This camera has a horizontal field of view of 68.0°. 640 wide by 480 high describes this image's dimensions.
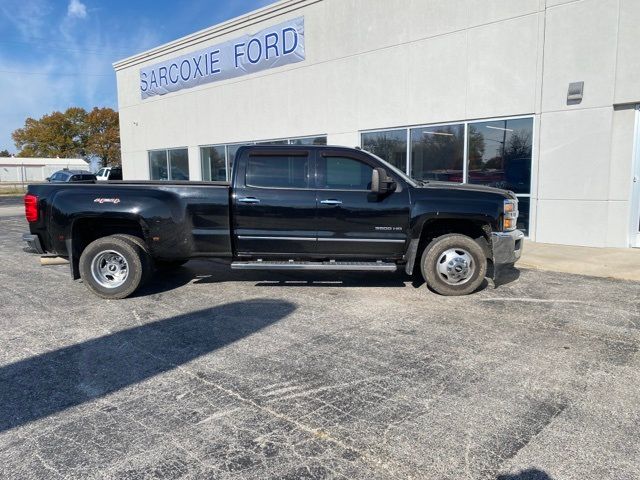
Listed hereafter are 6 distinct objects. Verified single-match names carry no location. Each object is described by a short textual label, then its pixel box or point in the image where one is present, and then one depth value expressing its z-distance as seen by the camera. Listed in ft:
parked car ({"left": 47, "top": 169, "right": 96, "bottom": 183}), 115.98
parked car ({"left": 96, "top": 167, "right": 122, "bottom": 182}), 105.60
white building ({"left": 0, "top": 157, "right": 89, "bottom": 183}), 252.83
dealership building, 30.86
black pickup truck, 20.34
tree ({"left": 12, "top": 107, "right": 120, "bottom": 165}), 248.52
